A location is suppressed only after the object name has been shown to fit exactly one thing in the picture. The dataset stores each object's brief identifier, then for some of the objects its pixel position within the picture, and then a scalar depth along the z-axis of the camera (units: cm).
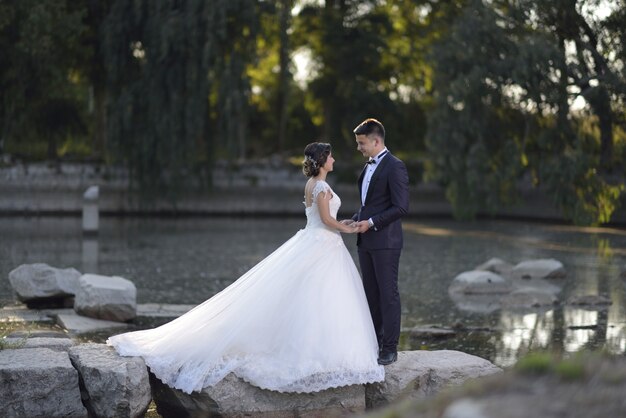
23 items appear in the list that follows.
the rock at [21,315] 1222
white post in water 2943
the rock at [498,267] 1947
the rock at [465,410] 345
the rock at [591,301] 1502
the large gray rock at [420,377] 740
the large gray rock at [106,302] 1232
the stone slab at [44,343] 784
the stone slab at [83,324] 1166
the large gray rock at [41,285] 1344
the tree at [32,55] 3631
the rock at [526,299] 1497
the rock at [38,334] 960
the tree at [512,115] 2183
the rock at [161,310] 1309
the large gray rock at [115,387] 707
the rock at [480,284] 1659
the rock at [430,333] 1174
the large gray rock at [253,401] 711
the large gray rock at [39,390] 711
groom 763
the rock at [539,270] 1911
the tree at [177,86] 3562
